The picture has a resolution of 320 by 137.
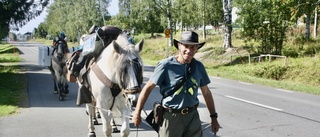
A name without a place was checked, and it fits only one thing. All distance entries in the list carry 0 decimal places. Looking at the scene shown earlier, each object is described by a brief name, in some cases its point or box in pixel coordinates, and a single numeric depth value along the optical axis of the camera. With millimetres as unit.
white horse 4950
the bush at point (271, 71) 18078
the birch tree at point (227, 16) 25152
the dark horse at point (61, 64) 11100
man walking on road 3867
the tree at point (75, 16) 58688
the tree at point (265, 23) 21453
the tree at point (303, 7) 14920
